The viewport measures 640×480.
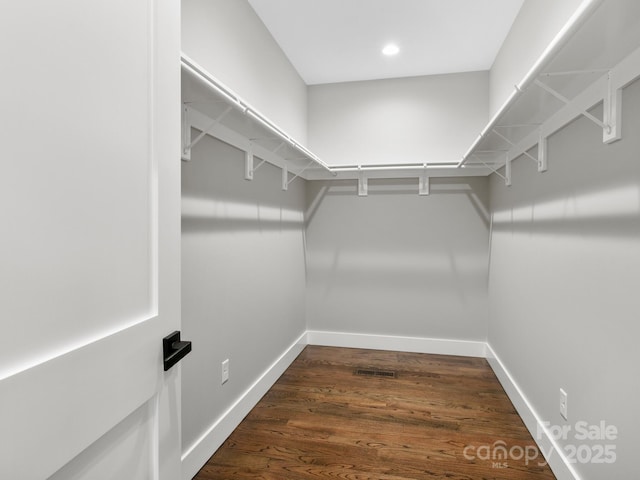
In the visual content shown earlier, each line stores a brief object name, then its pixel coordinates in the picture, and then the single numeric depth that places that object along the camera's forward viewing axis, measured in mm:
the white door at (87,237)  486
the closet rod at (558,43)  842
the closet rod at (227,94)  1168
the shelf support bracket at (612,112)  1234
